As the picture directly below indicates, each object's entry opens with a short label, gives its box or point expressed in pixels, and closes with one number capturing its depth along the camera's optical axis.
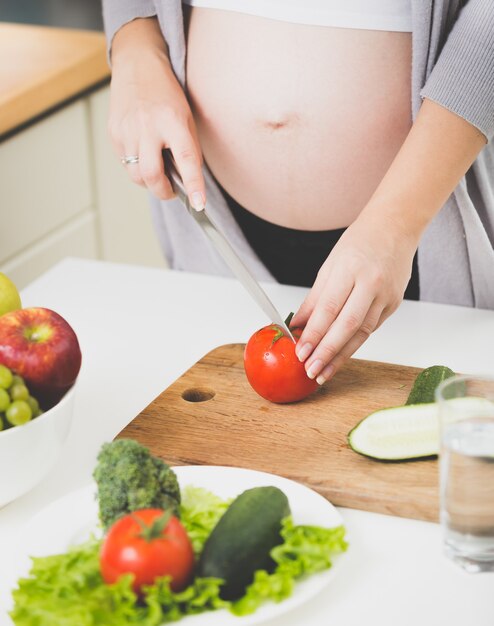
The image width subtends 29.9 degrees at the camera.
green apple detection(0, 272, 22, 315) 1.05
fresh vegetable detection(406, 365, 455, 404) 1.04
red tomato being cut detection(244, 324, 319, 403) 1.07
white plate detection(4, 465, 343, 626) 0.74
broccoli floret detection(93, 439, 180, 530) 0.81
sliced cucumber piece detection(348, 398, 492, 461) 0.96
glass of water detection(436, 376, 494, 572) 0.77
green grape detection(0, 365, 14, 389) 0.84
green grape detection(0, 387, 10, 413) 0.84
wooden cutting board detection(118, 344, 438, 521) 0.93
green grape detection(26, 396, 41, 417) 0.87
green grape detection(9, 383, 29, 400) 0.85
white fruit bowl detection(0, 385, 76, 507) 0.85
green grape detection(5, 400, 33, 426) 0.84
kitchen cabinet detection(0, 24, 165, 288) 2.04
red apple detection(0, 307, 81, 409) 0.90
